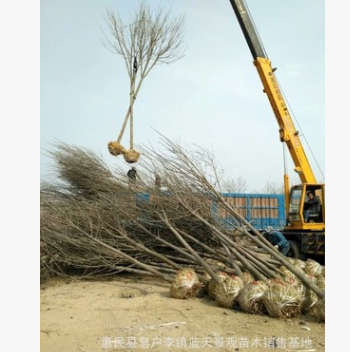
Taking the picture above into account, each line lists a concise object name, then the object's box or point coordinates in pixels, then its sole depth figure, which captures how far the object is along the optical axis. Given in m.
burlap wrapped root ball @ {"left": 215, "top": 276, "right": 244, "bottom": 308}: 3.94
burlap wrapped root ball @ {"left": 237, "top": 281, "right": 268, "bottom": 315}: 3.70
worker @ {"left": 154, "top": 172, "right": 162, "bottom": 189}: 5.14
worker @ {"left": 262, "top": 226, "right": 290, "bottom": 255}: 6.62
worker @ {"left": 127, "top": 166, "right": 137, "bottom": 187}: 5.50
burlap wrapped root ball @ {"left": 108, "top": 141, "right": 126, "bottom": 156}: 6.50
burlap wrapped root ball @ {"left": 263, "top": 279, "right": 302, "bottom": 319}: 3.54
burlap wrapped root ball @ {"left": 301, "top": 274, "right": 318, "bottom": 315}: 3.71
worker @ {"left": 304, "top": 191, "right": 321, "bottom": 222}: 6.70
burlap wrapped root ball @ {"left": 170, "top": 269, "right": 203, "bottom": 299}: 4.23
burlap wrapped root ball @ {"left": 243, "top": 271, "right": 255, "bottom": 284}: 4.17
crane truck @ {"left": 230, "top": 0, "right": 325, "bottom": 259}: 6.65
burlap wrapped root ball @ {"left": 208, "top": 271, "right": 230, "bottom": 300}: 4.16
